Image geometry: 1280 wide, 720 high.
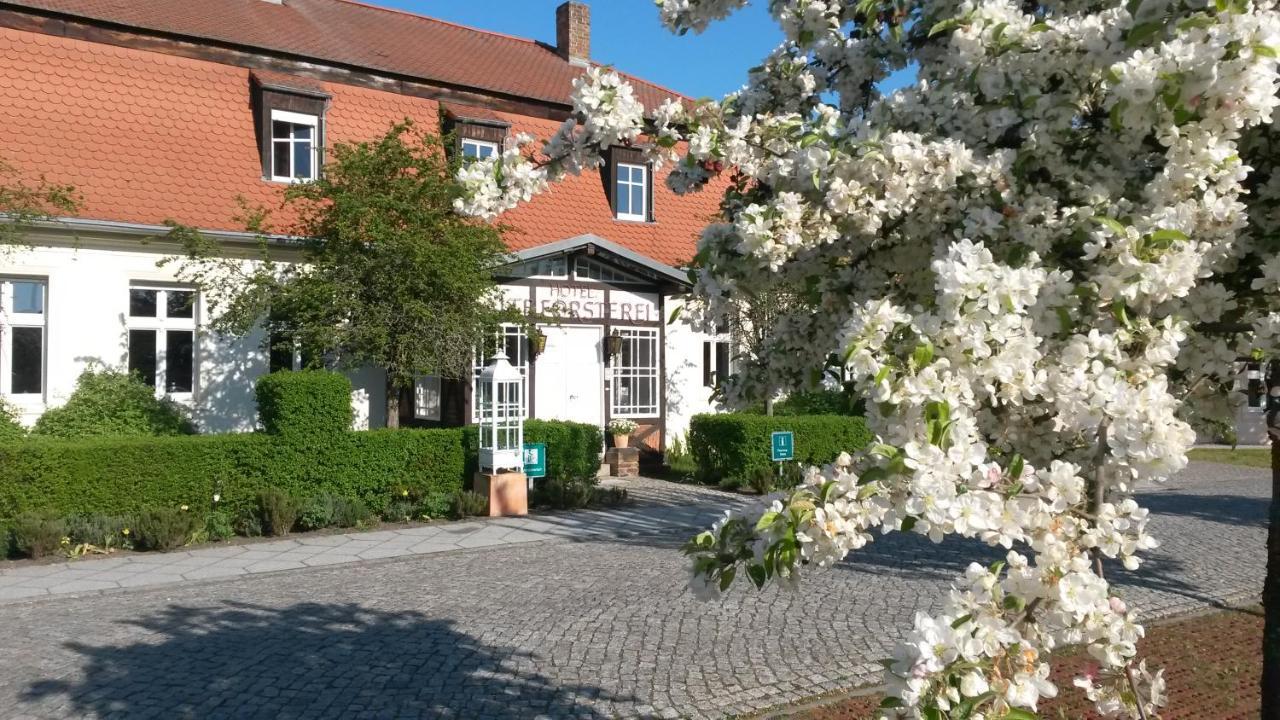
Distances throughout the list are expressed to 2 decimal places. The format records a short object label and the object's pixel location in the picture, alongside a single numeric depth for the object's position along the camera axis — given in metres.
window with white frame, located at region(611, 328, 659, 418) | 16.80
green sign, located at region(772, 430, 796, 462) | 13.86
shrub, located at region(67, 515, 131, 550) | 9.56
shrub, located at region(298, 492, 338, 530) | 10.74
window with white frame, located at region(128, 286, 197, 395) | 13.38
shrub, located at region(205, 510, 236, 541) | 10.18
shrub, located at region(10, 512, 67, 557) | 9.10
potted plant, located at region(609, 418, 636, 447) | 15.98
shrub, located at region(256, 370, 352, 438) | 10.98
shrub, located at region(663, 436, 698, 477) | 16.07
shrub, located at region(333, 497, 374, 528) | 10.92
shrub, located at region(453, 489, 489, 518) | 11.63
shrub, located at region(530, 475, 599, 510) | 12.47
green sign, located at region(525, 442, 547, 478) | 12.31
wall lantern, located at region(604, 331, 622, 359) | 16.23
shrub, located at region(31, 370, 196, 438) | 11.71
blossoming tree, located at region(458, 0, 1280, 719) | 1.98
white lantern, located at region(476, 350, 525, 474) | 11.96
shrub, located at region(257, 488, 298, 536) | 10.38
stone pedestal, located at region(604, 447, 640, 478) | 15.80
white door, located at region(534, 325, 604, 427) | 15.92
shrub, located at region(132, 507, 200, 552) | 9.57
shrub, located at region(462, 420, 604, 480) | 13.07
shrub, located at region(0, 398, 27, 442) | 10.77
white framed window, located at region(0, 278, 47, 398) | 12.47
